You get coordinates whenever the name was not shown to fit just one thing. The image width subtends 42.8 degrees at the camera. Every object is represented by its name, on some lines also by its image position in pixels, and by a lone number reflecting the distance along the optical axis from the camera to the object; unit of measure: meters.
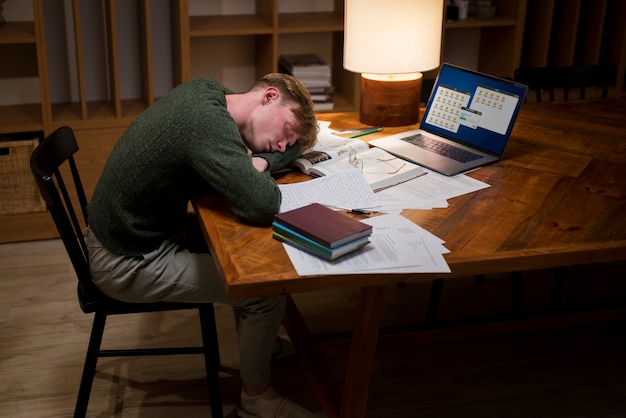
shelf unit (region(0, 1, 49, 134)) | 3.52
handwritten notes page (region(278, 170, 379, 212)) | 2.15
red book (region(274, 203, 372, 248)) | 1.81
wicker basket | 3.63
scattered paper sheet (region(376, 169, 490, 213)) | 2.18
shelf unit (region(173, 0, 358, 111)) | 3.78
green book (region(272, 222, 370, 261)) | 1.81
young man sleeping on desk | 2.02
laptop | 2.55
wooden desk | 1.80
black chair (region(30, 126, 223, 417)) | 2.19
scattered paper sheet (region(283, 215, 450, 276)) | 1.79
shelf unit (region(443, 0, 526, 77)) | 4.19
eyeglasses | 2.43
